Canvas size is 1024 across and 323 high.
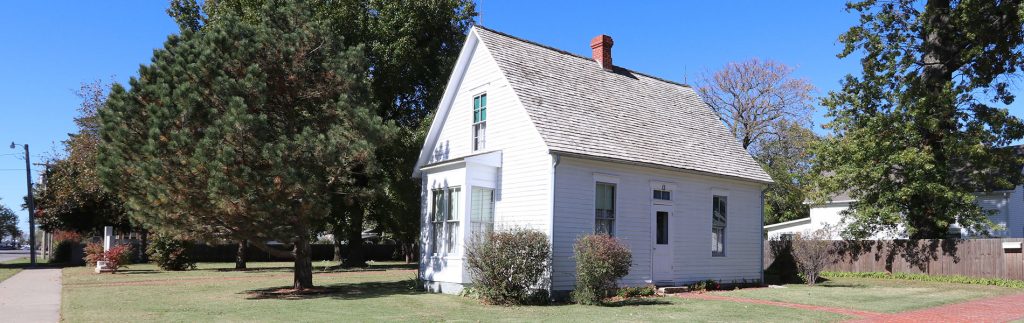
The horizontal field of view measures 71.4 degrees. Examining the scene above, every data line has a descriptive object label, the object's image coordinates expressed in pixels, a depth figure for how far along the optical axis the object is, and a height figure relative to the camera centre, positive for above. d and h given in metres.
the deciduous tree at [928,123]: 22.48 +3.02
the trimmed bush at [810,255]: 21.31 -1.28
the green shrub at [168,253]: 30.80 -2.18
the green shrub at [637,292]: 16.69 -1.95
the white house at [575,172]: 16.41 +0.94
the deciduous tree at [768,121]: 44.25 +5.72
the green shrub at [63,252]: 41.09 -2.96
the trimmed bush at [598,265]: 14.57 -1.14
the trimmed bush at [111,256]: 29.03 -2.28
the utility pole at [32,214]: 38.89 -0.75
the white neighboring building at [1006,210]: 30.30 +0.28
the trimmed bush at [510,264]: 14.82 -1.17
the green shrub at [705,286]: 18.72 -1.99
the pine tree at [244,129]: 15.96 +1.76
